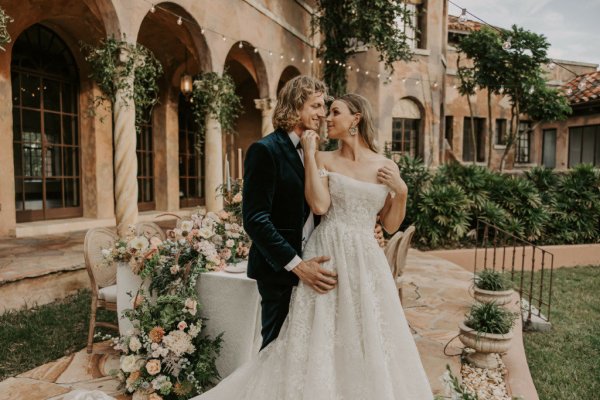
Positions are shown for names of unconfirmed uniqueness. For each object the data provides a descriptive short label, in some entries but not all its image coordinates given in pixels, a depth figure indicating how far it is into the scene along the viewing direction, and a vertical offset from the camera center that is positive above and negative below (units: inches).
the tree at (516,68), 513.0 +131.1
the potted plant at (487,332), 142.9 -50.3
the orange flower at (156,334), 116.4 -41.5
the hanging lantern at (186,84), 372.5 +77.3
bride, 84.6 -25.6
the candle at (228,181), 151.7 -1.7
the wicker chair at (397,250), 161.0 -26.7
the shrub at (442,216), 354.6 -31.5
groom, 83.3 -4.8
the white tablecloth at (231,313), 118.7 -37.5
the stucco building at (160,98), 289.1 +71.1
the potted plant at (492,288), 170.7 -43.5
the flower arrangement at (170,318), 116.3 -38.7
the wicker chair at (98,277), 151.4 -35.9
